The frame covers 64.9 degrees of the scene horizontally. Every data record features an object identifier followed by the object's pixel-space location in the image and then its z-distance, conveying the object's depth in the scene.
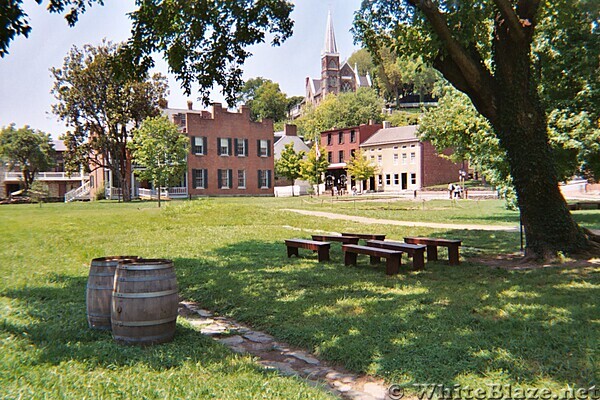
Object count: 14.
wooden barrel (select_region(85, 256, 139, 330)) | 4.96
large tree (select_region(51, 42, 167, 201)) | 35.06
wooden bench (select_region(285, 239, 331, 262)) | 9.40
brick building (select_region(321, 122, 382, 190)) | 62.72
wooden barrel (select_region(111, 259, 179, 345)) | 4.48
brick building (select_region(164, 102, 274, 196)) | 44.62
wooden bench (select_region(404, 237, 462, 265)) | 8.77
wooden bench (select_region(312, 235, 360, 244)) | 9.91
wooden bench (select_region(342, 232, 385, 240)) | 9.77
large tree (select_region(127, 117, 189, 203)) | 30.43
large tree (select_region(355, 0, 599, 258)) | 8.66
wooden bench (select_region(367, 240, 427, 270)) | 8.21
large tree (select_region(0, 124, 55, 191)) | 55.56
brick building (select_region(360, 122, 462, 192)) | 55.88
